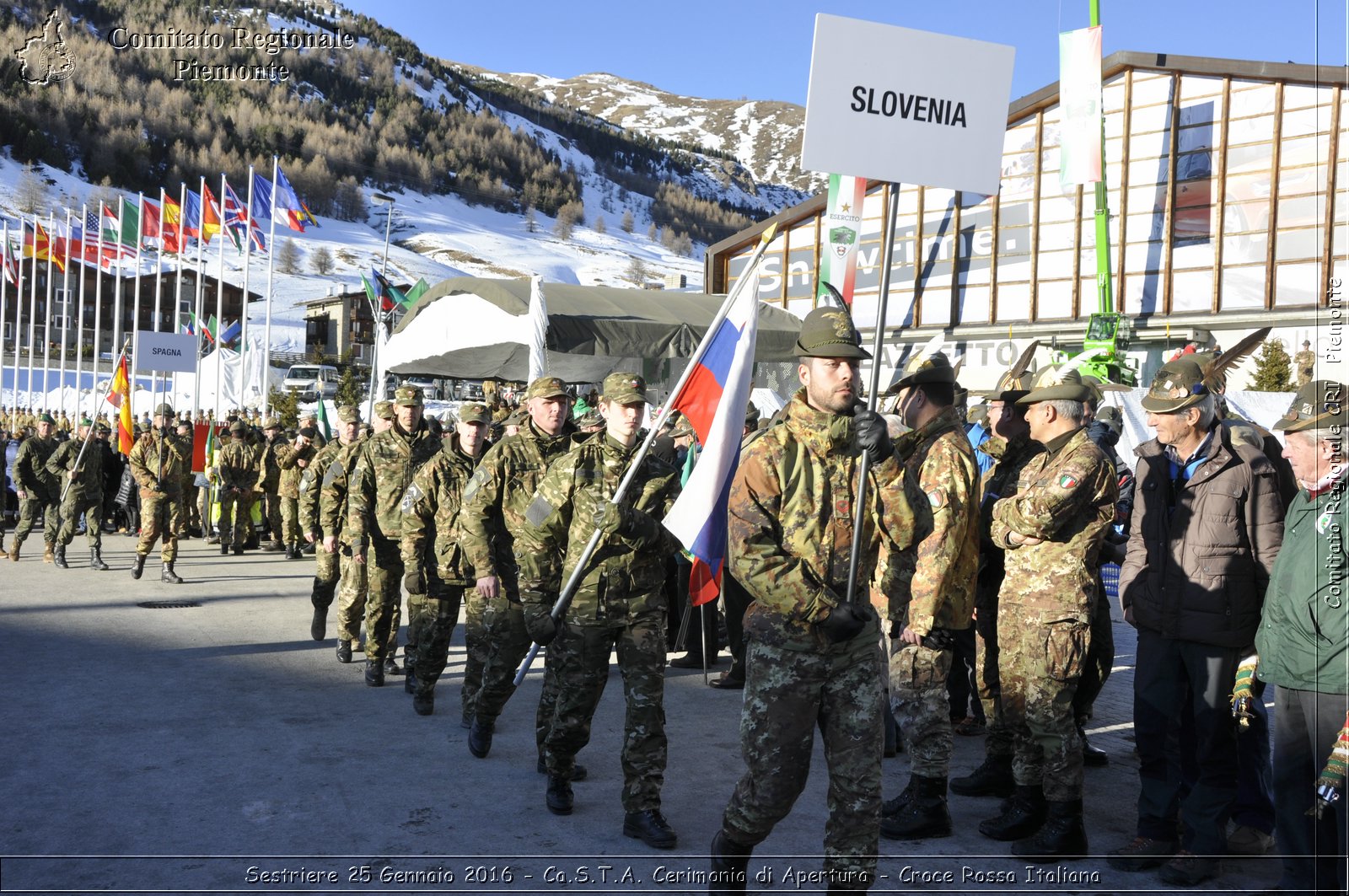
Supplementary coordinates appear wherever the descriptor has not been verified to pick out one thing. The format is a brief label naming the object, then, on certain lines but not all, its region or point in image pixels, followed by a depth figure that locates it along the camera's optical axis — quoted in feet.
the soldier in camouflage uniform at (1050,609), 15.70
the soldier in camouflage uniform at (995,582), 19.10
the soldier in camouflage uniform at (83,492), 47.83
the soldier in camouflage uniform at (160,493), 43.32
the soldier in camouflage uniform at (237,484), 55.36
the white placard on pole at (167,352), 56.59
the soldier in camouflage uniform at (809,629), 12.56
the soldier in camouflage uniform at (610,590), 16.69
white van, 144.98
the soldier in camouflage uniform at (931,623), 16.69
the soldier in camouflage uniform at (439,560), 23.89
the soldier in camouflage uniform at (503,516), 20.45
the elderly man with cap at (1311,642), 12.70
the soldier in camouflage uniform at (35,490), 49.47
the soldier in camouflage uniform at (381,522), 27.12
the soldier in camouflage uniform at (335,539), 28.91
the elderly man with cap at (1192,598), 15.16
